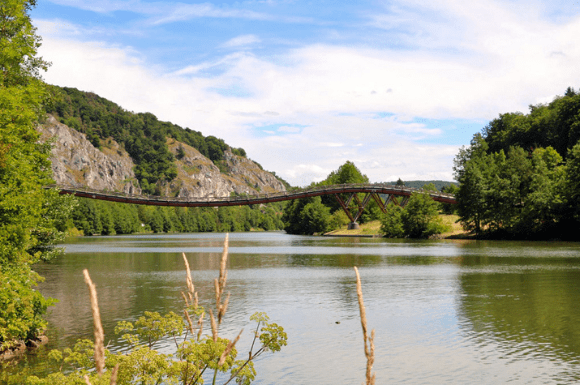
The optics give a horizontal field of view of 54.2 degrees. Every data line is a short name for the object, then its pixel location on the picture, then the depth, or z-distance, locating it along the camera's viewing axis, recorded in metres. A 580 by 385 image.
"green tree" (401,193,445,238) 90.50
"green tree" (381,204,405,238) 98.44
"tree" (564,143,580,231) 67.88
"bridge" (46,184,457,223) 106.56
